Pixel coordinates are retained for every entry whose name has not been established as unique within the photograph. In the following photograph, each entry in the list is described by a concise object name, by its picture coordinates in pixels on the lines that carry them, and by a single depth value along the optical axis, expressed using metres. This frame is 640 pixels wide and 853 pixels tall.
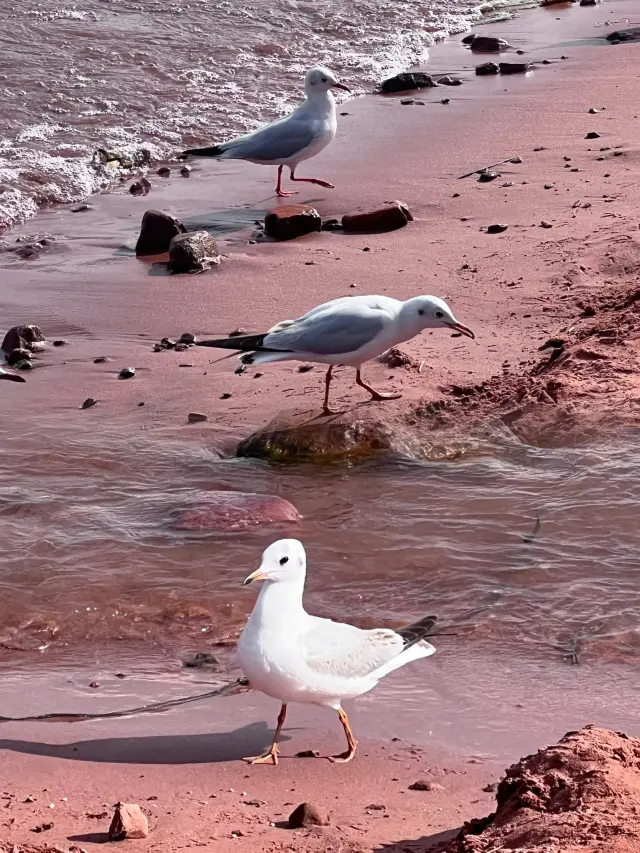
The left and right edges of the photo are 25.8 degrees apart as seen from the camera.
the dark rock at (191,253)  8.74
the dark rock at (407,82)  13.30
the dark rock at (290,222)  9.27
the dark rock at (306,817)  3.41
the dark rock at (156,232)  9.12
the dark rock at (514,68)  13.70
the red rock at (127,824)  3.33
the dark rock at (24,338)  7.46
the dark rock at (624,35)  14.90
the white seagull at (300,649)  3.88
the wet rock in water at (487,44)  14.73
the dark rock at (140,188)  10.63
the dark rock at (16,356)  7.33
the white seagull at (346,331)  6.50
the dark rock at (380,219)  9.29
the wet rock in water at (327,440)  6.16
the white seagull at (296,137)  10.53
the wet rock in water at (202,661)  4.52
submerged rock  5.48
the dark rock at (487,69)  13.70
